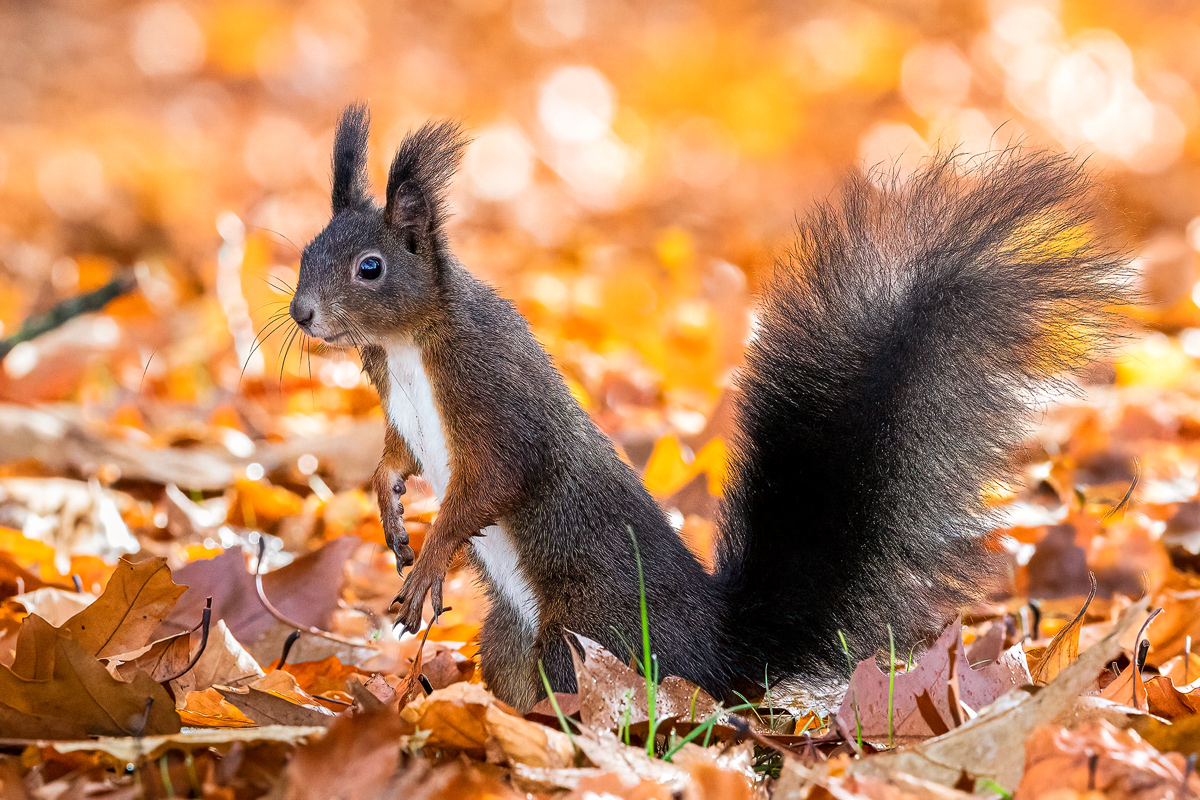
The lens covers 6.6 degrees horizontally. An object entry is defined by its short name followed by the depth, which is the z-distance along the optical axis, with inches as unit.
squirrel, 152.7
